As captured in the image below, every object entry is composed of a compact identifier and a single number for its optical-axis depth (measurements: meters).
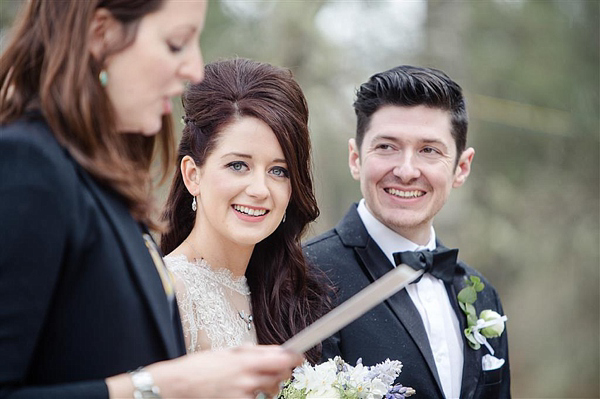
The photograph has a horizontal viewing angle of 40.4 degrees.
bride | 3.26
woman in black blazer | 1.62
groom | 3.70
